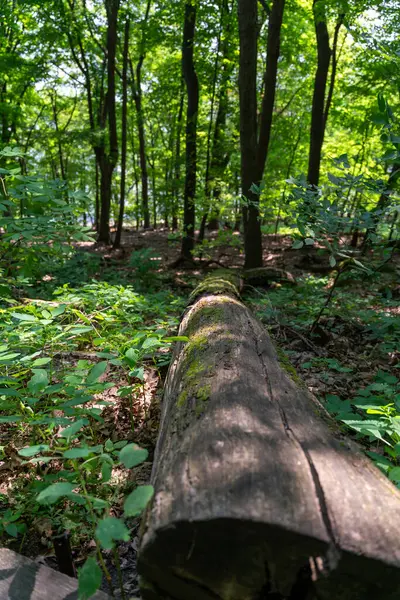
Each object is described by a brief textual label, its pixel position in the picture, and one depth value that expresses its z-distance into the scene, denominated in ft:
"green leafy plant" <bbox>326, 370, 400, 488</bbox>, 5.70
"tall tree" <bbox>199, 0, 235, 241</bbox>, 31.37
